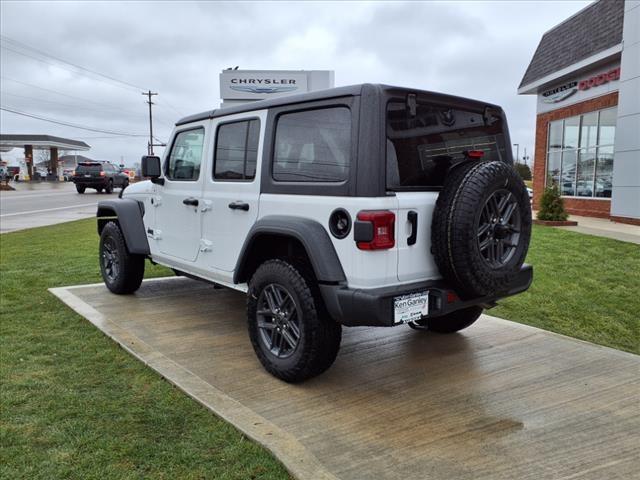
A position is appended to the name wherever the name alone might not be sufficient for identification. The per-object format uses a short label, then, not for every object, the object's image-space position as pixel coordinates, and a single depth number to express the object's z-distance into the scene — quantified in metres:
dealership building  15.24
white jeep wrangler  3.29
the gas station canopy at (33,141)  62.56
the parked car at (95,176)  30.20
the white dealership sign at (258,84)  22.89
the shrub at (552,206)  14.24
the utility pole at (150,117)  72.81
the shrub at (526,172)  52.95
